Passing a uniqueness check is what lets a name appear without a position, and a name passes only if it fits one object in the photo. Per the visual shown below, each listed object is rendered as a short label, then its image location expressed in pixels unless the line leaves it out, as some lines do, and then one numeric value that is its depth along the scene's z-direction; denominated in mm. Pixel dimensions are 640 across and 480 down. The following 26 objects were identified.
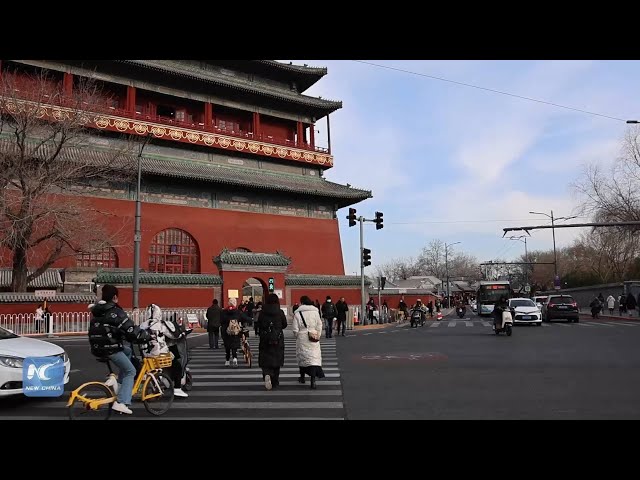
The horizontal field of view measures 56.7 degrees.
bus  43188
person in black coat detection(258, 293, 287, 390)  9922
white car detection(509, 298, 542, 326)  27812
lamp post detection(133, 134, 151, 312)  21219
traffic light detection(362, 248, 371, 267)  30997
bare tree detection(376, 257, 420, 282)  125781
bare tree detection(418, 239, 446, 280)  117375
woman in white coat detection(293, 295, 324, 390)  10082
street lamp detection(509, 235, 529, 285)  104238
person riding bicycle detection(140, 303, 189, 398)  8055
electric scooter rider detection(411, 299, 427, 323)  31706
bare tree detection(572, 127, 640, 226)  38188
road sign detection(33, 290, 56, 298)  26125
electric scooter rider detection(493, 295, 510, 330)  21078
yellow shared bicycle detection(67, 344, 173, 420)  7012
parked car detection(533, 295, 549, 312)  42812
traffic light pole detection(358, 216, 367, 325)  32950
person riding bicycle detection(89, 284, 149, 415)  6941
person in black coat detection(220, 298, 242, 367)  13516
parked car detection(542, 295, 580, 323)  31203
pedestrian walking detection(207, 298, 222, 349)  17875
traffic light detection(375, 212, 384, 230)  28125
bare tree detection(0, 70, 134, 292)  23203
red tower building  31531
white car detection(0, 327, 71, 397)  7934
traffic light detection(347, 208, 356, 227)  28891
